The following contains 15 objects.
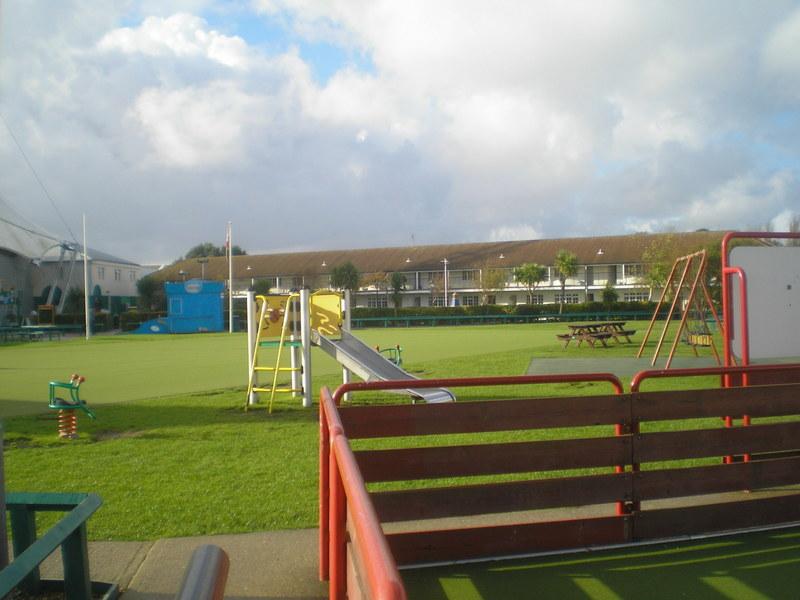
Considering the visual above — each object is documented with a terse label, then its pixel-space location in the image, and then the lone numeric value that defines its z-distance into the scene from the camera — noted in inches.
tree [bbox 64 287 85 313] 2839.6
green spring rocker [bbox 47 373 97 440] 396.5
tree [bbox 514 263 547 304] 3009.4
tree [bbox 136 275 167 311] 3243.1
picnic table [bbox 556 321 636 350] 1069.8
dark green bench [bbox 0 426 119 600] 139.5
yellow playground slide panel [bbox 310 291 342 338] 550.3
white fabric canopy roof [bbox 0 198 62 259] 2942.9
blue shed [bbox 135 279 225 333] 2137.1
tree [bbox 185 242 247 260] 5260.8
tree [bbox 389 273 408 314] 3318.2
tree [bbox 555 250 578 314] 2982.3
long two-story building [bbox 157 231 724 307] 3193.9
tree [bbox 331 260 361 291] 3137.3
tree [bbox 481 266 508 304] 3139.8
